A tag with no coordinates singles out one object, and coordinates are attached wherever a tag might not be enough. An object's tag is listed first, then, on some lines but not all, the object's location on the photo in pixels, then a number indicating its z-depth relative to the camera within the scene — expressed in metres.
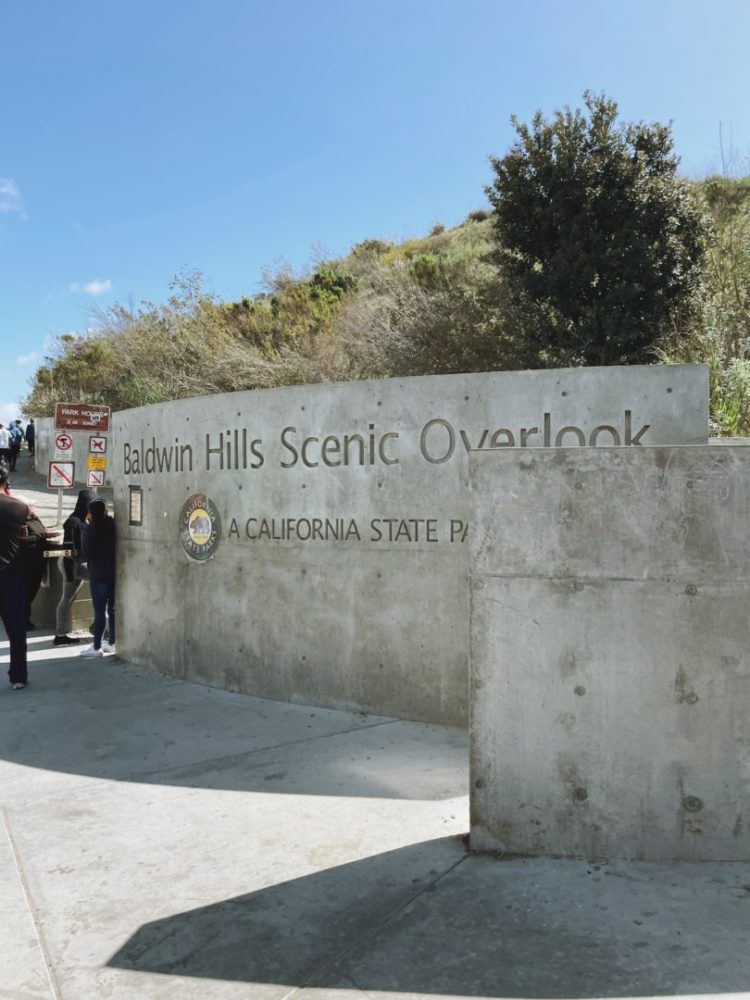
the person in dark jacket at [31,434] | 28.09
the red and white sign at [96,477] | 14.36
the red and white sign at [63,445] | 14.09
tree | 13.30
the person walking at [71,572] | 8.56
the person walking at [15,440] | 26.70
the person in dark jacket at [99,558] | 7.64
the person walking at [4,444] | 24.70
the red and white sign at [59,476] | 13.34
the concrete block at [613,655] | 3.21
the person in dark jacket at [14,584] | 6.50
